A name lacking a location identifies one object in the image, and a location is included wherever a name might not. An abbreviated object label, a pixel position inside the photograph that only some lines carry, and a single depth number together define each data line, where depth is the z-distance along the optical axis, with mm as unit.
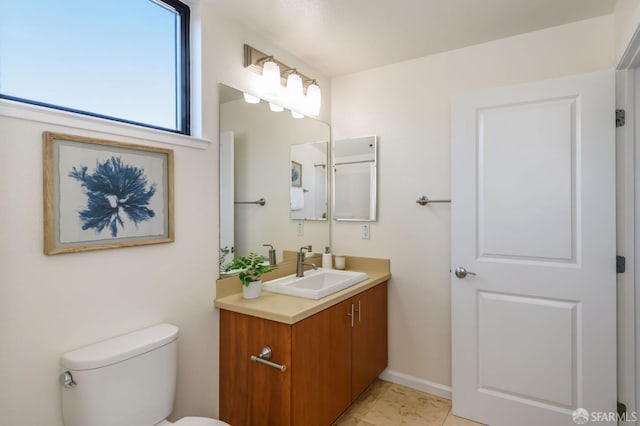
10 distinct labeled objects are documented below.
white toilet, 1165
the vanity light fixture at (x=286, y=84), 1992
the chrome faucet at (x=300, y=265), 2250
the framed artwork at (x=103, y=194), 1199
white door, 1724
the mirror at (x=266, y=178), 1854
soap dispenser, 2566
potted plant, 1761
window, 1194
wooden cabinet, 1538
